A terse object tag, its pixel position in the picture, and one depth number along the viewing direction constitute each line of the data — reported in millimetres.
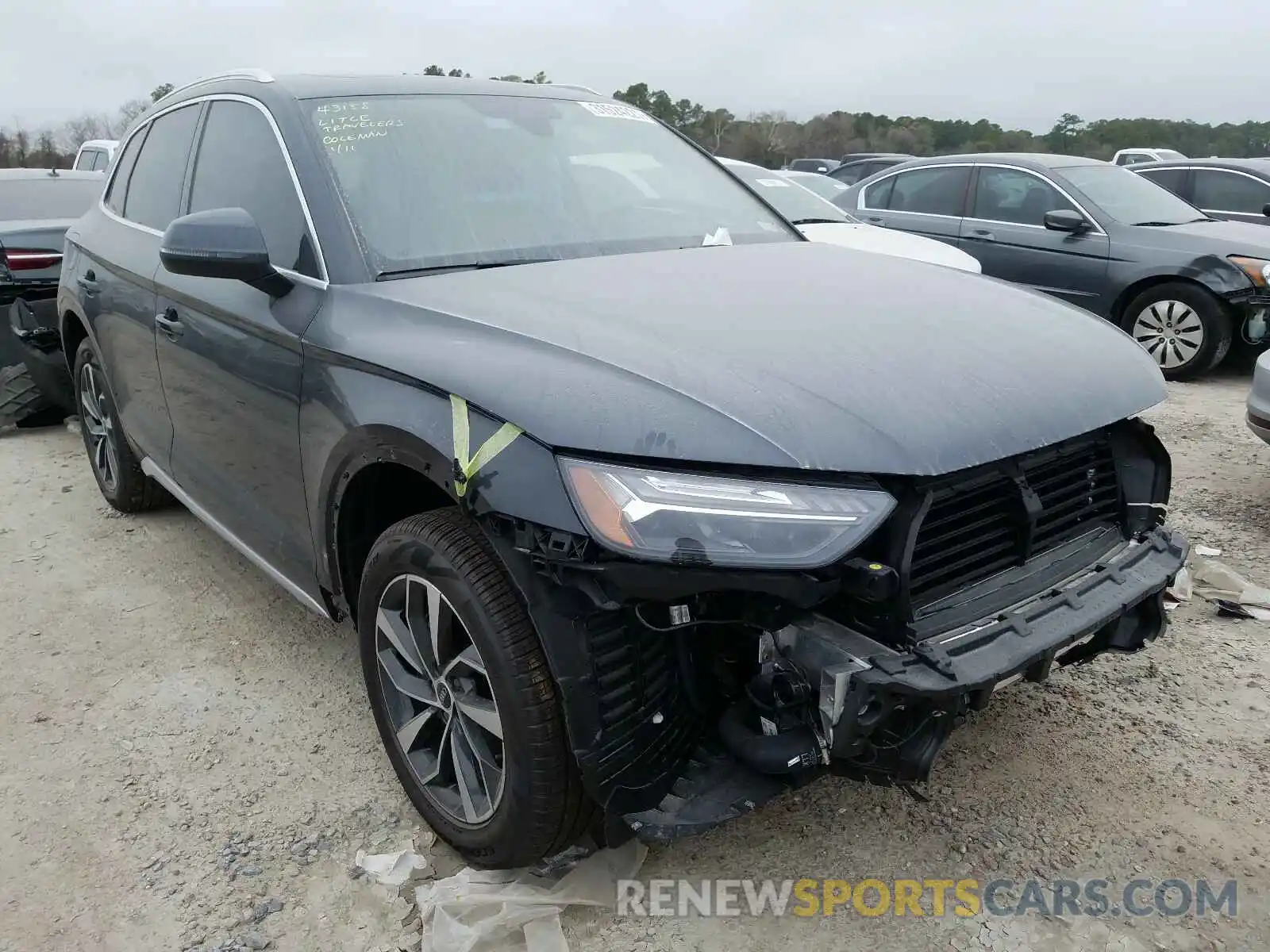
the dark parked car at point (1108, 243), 6895
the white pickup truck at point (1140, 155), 18547
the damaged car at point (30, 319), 5543
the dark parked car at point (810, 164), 27433
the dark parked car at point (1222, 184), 9430
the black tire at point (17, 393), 6000
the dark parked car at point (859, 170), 16031
